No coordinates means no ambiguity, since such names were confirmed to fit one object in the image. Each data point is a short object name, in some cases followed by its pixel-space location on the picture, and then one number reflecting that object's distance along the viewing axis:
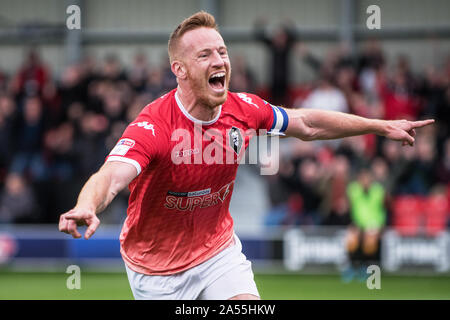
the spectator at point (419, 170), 14.45
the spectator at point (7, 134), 16.20
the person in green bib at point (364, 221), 13.37
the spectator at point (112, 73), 17.05
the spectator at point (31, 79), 17.30
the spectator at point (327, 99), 15.72
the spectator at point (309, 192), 14.48
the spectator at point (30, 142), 16.27
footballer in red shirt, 5.43
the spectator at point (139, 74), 16.83
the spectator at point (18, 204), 15.23
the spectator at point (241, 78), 16.15
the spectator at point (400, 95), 15.80
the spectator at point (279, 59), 16.39
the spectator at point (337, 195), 13.98
